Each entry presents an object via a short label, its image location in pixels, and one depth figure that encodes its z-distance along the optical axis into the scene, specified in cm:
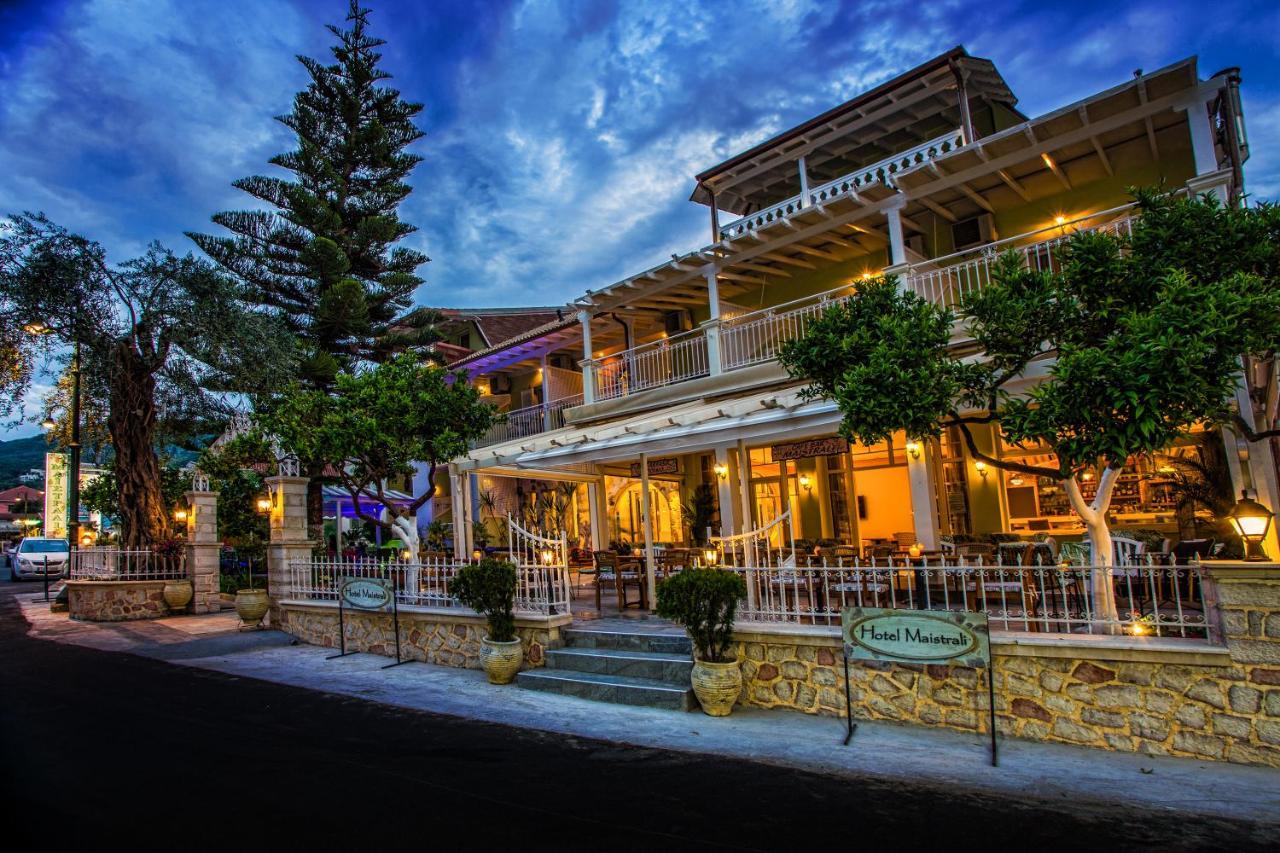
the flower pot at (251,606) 1141
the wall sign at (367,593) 890
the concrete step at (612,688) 626
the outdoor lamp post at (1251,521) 550
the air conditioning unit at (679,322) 1462
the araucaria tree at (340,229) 1811
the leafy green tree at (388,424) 1045
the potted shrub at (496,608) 740
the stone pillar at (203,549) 1397
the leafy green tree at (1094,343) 462
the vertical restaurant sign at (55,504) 3962
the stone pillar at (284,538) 1110
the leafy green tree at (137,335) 1248
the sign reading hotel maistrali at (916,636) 493
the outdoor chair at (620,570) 934
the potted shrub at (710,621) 595
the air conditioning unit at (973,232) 1071
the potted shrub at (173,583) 1389
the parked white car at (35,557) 2348
